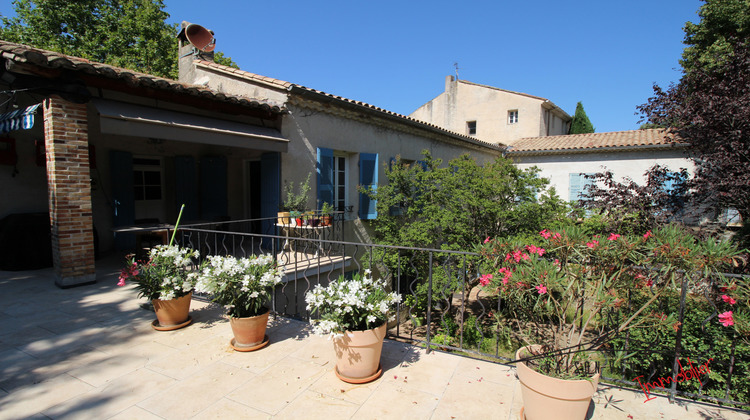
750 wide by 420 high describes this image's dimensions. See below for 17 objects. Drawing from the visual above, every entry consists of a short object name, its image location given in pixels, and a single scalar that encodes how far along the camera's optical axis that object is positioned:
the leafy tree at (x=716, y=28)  9.93
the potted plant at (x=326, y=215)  6.86
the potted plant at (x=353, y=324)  2.72
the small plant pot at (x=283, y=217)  6.82
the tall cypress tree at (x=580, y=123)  23.47
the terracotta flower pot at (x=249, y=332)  3.27
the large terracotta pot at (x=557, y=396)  2.14
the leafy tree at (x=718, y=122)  6.16
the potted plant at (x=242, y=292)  3.25
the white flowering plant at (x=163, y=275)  3.69
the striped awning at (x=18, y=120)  4.87
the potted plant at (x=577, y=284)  2.22
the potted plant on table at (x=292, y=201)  6.86
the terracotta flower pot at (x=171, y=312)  3.72
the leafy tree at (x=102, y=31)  15.70
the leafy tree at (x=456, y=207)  7.59
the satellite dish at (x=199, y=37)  8.34
